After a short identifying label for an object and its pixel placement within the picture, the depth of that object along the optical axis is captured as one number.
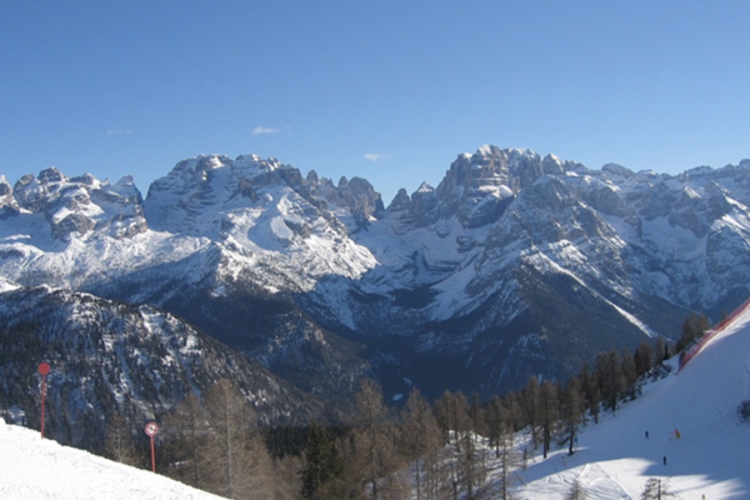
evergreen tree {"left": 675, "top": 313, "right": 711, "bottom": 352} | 124.50
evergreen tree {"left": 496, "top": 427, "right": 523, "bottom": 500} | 62.22
